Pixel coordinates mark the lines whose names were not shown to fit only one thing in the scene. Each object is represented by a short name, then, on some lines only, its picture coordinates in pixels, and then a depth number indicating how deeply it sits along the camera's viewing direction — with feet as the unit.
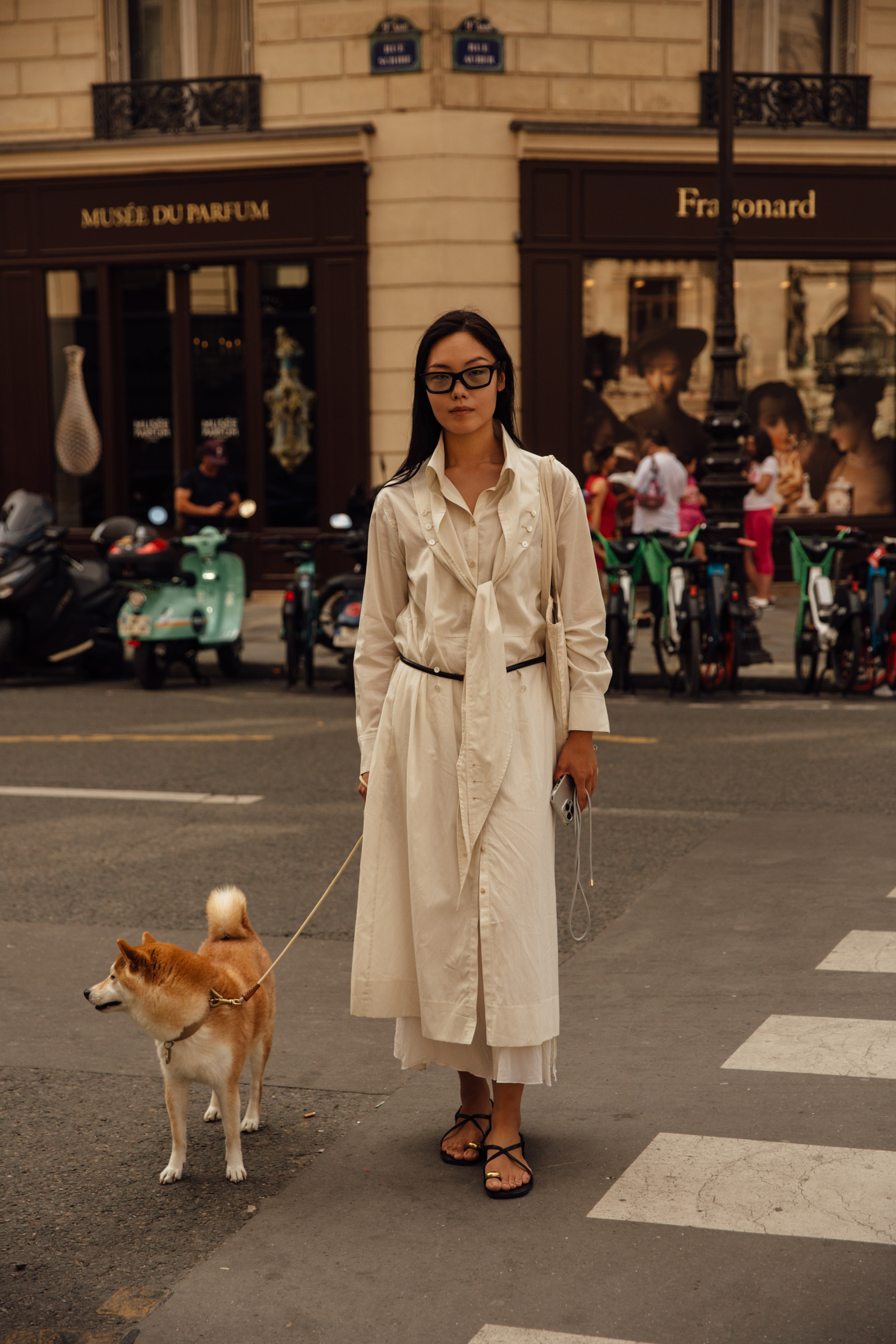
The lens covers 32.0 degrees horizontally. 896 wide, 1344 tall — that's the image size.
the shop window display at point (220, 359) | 60.49
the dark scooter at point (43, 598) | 43.86
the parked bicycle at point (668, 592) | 40.42
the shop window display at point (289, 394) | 59.62
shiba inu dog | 11.85
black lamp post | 43.37
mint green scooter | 42.06
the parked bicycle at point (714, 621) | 39.24
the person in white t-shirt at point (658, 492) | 52.54
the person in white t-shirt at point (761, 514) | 54.19
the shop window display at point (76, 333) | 61.67
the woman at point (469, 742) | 12.22
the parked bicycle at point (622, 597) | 40.81
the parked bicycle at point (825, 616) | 38.68
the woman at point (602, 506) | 56.44
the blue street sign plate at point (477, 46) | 55.72
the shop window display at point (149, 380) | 61.26
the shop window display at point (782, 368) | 59.57
